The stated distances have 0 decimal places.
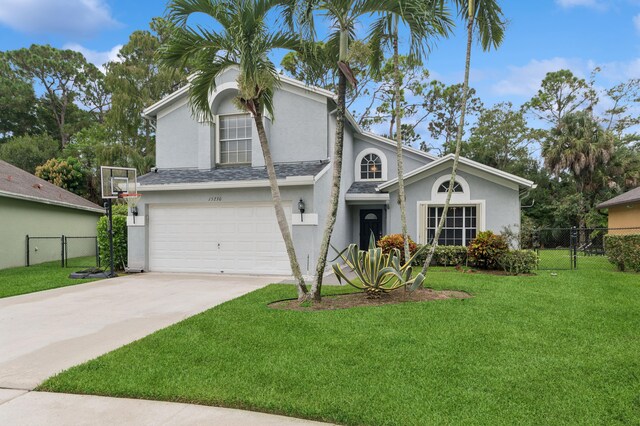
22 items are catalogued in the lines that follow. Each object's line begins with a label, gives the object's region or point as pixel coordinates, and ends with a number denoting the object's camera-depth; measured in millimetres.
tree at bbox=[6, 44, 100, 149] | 36250
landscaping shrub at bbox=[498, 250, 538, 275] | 11719
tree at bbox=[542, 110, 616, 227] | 23859
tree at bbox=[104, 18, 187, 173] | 24625
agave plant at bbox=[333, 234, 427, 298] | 7848
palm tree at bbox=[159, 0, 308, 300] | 7059
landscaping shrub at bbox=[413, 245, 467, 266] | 13359
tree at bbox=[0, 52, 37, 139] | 34812
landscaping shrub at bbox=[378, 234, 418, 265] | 12805
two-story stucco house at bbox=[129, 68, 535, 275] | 12125
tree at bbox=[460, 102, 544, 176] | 30531
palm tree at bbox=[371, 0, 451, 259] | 7613
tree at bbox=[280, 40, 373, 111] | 7462
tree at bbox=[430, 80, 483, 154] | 32375
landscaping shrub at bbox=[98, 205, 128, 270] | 13000
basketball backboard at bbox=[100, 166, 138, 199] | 11883
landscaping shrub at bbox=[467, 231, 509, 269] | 12250
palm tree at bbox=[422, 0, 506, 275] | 9078
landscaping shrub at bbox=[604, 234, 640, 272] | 12031
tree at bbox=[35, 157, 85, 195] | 24556
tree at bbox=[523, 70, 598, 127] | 29938
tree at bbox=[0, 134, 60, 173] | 30234
